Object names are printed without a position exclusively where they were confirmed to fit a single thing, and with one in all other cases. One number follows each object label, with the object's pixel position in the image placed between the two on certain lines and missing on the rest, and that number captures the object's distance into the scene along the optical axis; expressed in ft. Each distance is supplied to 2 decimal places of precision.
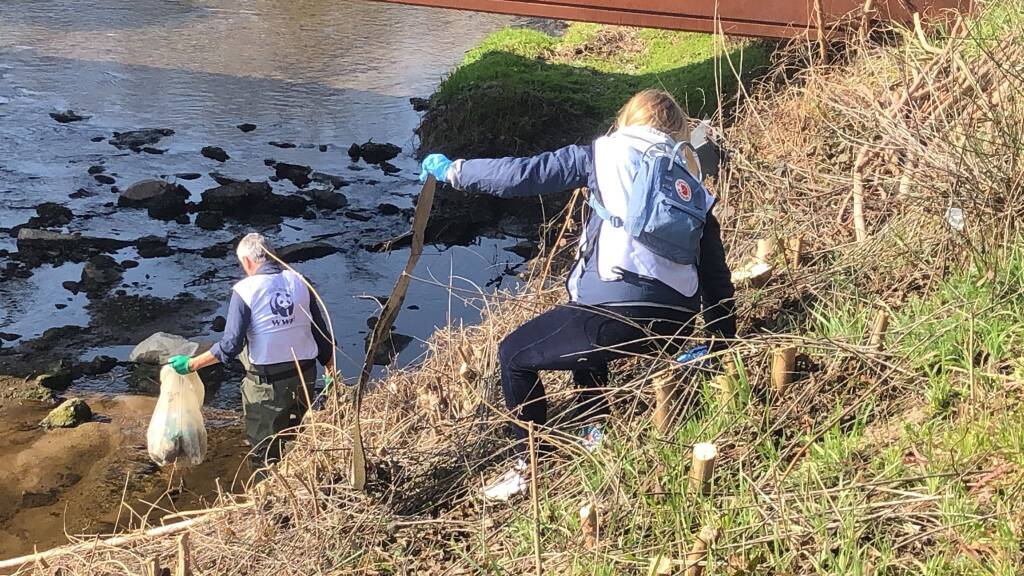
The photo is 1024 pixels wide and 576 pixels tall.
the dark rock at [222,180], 39.96
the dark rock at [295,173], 41.06
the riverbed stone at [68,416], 23.70
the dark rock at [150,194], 37.81
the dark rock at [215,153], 43.24
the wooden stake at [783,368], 12.71
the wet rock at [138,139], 44.55
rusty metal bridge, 28.94
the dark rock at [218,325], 29.09
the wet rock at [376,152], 44.73
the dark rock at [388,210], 38.75
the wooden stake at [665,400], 12.57
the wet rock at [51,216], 35.81
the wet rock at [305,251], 33.99
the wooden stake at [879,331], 13.25
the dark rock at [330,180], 41.24
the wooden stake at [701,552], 10.21
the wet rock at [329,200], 39.04
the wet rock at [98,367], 26.66
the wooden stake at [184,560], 10.64
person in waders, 17.19
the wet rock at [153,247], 34.01
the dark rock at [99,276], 31.27
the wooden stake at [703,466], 10.81
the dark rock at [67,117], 47.52
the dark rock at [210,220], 36.29
